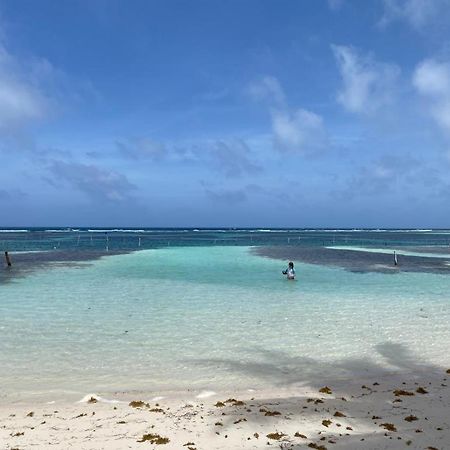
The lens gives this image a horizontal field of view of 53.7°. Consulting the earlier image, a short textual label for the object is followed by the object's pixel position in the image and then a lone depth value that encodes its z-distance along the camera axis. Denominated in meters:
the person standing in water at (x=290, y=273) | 33.47
